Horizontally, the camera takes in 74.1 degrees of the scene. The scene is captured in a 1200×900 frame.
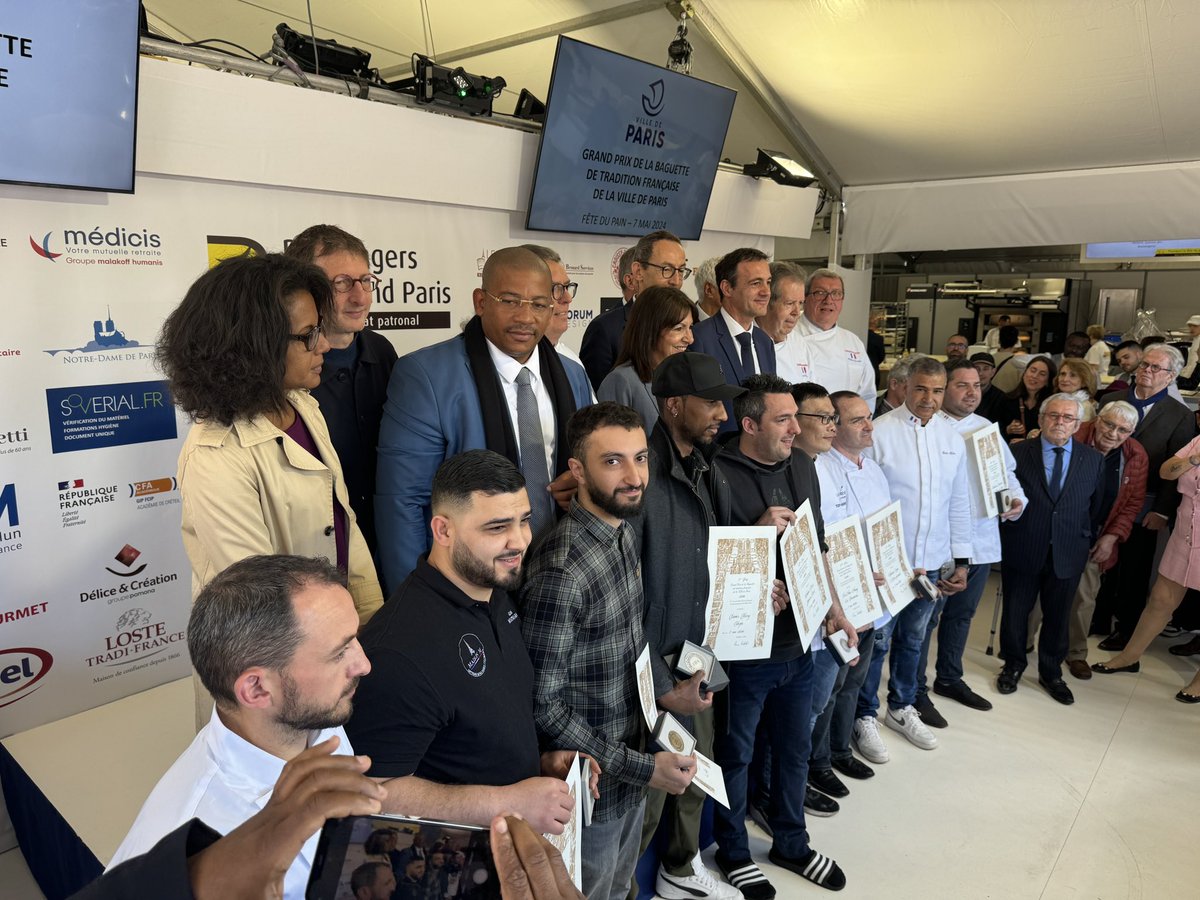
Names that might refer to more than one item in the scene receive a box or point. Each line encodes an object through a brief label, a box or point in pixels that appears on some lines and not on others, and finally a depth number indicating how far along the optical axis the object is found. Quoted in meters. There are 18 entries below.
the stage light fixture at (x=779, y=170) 6.15
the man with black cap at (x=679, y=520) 2.27
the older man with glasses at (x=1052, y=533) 4.21
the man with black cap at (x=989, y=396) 5.77
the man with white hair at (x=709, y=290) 3.75
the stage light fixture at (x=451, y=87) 3.98
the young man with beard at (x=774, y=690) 2.60
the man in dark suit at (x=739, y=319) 3.29
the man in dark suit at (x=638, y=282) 3.38
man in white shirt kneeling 1.11
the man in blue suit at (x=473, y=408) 2.15
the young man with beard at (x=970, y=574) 3.87
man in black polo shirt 1.41
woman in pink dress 4.29
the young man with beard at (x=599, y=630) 1.85
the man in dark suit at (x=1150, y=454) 4.79
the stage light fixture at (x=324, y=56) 3.61
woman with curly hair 1.64
